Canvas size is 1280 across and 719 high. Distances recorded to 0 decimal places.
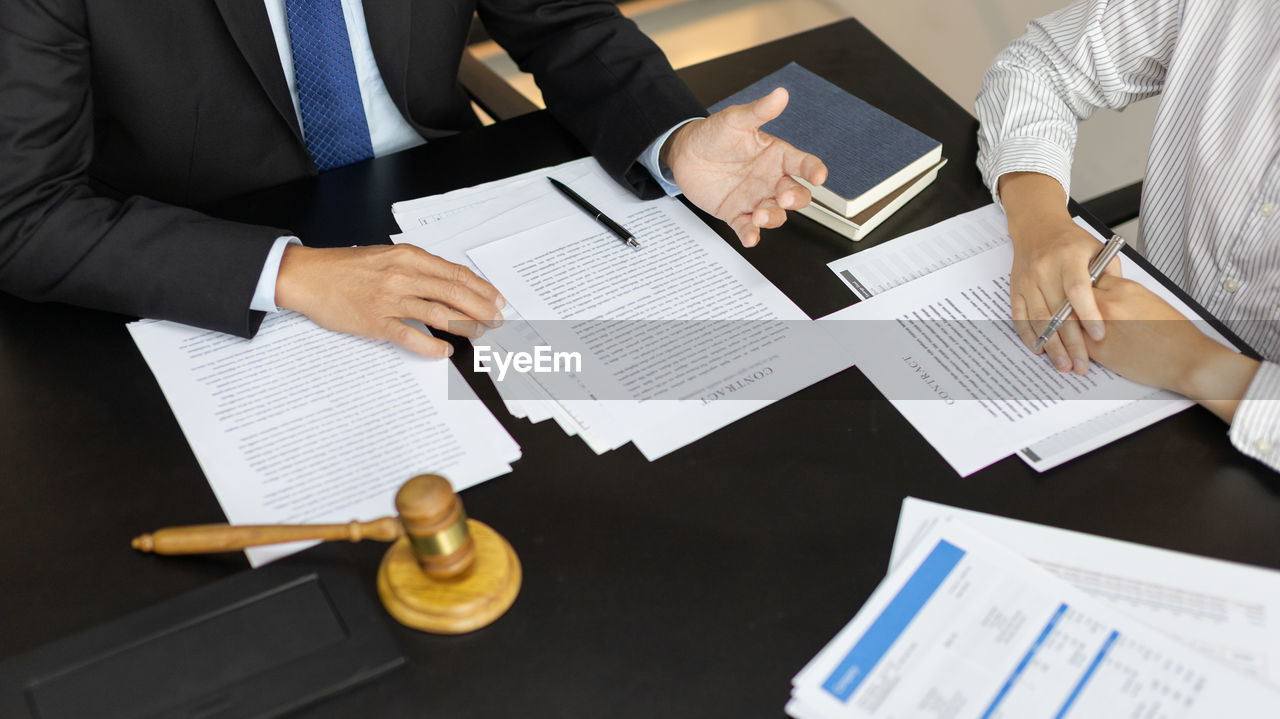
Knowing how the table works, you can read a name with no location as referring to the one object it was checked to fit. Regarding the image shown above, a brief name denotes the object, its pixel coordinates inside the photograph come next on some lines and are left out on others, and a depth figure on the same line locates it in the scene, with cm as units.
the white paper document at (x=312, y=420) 93
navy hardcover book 126
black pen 124
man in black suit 111
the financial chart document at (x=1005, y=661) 76
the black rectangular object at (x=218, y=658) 77
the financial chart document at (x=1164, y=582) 81
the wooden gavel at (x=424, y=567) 83
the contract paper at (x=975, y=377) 100
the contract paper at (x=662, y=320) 103
